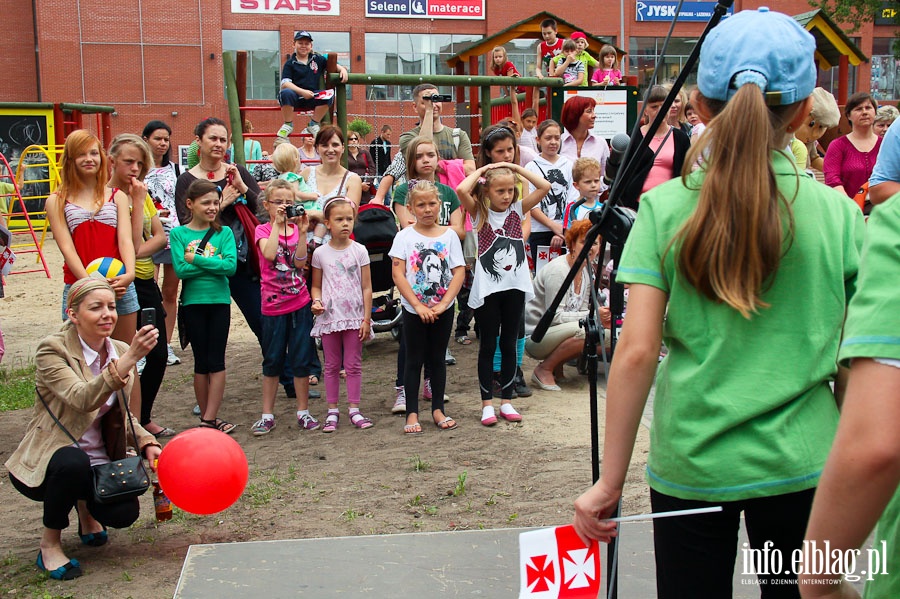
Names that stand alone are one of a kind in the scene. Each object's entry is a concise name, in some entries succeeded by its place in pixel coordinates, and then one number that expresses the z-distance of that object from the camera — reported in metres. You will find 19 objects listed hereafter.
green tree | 33.09
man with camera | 7.99
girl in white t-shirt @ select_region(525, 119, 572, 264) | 7.81
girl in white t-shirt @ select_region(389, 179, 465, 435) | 6.18
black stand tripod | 2.36
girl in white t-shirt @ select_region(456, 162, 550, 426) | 6.37
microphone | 2.87
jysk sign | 38.59
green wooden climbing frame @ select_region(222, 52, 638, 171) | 9.19
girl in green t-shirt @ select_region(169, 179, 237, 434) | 6.07
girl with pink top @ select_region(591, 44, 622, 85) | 12.49
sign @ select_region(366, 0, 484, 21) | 38.69
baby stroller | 7.72
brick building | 36.22
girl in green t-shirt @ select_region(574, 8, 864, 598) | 1.86
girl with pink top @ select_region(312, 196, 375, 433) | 6.30
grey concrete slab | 3.72
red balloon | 3.88
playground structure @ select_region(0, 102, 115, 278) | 19.09
